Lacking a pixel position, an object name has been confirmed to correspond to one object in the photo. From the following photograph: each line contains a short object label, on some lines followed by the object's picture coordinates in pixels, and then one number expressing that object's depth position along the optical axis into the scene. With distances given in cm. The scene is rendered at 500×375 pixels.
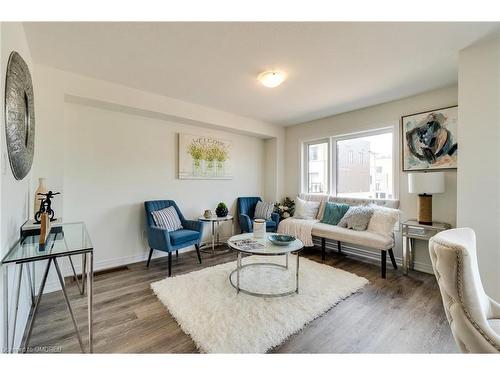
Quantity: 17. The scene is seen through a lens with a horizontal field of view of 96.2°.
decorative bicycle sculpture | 169
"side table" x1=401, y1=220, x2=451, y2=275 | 260
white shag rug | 162
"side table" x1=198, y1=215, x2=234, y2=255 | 351
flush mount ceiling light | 237
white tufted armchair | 96
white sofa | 275
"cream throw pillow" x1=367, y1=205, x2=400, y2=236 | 288
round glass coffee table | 222
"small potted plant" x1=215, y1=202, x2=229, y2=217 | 367
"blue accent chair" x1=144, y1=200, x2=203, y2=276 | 275
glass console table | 129
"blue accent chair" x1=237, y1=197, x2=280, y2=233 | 380
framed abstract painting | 275
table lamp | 261
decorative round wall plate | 135
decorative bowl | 237
